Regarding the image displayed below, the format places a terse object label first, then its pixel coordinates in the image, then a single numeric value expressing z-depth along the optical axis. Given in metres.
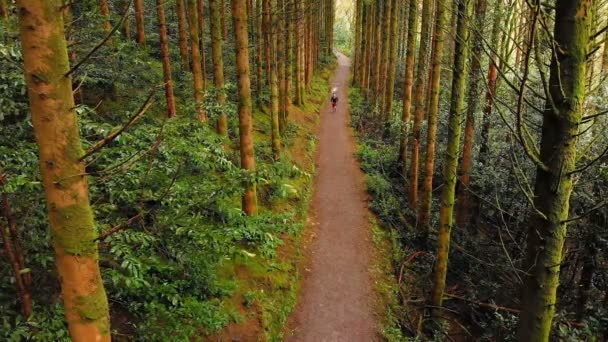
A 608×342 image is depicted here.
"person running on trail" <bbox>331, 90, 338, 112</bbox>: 26.71
